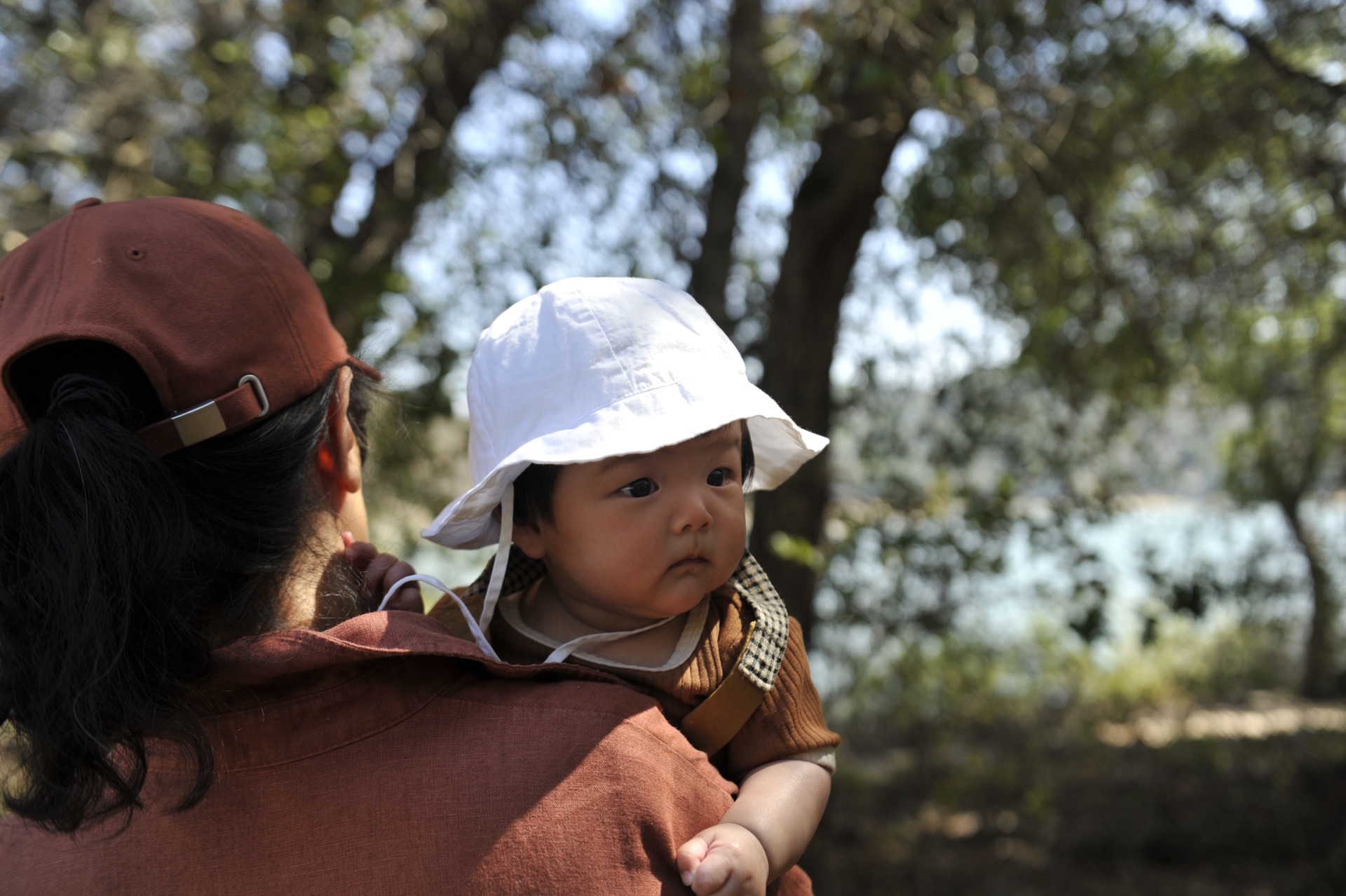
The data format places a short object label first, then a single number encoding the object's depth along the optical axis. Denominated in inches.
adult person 40.6
